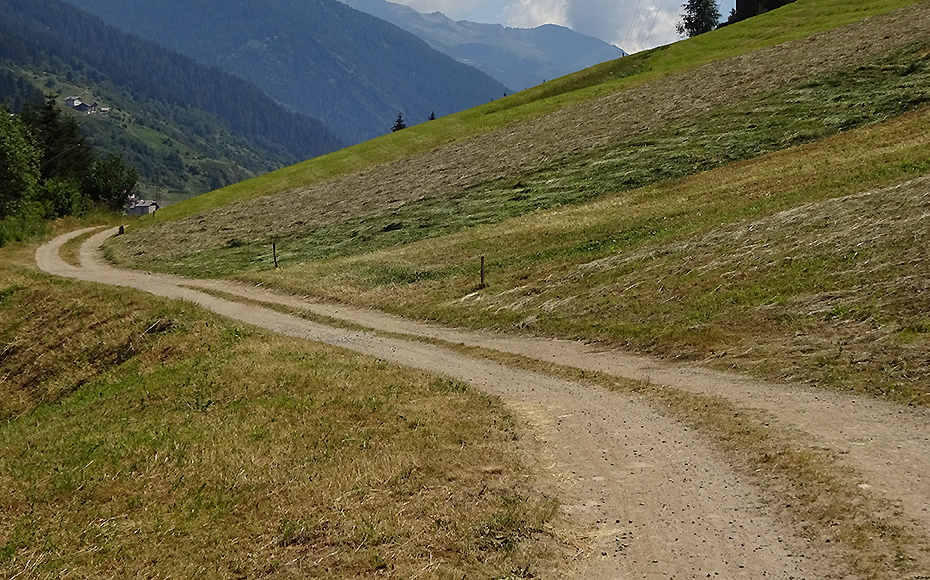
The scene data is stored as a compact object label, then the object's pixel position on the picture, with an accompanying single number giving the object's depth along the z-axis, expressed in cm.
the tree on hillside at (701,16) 15025
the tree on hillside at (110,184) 13225
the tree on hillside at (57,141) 12462
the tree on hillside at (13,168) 7800
